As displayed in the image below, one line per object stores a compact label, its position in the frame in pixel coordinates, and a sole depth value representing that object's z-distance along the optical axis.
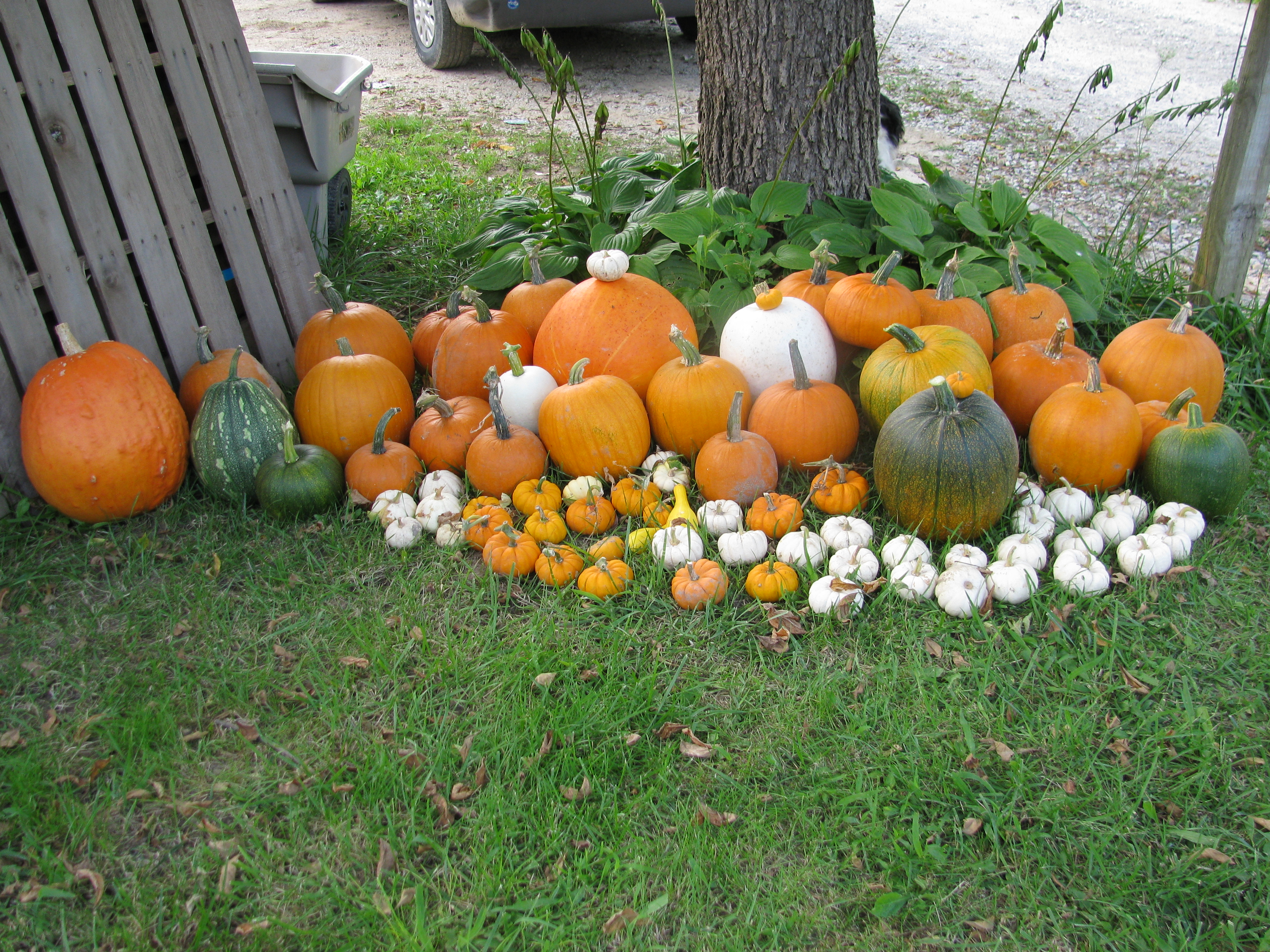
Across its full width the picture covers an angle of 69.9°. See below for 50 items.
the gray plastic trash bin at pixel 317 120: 4.41
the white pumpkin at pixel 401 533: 3.10
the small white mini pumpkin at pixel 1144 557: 2.77
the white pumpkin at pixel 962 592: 2.68
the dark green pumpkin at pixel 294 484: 3.20
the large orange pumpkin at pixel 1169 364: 3.33
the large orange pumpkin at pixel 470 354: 3.68
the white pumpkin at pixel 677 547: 2.89
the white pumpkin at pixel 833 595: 2.70
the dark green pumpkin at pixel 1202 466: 2.95
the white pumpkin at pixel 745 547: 2.90
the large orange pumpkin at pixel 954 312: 3.48
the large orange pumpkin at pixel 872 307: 3.44
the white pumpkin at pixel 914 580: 2.74
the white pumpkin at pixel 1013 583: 2.71
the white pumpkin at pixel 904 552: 2.83
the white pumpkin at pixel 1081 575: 2.72
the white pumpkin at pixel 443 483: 3.24
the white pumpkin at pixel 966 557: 2.77
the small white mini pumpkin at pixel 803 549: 2.87
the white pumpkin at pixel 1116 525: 2.90
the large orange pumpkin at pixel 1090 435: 3.04
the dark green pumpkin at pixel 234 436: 3.27
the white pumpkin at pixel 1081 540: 2.83
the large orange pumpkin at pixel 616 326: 3.52
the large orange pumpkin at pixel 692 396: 3.30
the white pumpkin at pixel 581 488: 3.21
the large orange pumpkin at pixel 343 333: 3.82
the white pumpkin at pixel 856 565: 2.80
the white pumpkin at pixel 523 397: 3.47
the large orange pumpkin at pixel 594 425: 3.24
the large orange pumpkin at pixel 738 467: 3.08
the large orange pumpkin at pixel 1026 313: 3.62
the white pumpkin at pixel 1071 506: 3.01
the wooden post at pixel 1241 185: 3.69
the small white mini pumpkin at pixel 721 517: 2.99
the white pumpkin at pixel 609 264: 3.52
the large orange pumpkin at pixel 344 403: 3.48
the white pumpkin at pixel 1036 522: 2.92
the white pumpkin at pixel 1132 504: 2.96
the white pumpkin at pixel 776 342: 3.45
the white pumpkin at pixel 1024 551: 2.78
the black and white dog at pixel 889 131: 5.30
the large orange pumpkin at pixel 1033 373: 3.34
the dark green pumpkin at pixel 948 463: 2.86
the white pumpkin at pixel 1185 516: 2.89
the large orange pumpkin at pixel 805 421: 3.24
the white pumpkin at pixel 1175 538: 2.84
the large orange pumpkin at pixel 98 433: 3.11
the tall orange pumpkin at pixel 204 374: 3.54
